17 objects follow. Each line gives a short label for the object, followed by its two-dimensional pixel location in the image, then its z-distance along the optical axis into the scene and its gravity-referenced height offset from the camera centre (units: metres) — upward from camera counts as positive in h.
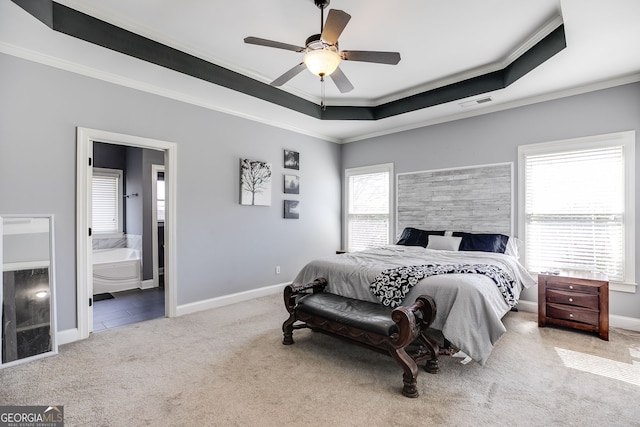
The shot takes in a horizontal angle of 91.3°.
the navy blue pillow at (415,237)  4.55 -0.39
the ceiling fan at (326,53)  2.21 +1.20
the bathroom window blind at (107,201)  5.86 +0.21
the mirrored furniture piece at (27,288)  2.56 -0.66
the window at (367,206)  5.51 +0.10
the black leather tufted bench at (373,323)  2.18 -0.88
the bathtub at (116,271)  4.83 -0.94
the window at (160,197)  5.51 +0.26
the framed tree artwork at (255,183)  4.47 +0.43
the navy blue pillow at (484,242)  3.93 -0.41
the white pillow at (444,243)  4.14 -0.43
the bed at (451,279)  2.28 -0.60
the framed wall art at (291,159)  5.08 +0.86
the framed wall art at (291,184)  5.09 +0.45
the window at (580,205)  3.40 +0.06
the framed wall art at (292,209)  5.09 +0.04
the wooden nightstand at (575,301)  3.08 -0.94
